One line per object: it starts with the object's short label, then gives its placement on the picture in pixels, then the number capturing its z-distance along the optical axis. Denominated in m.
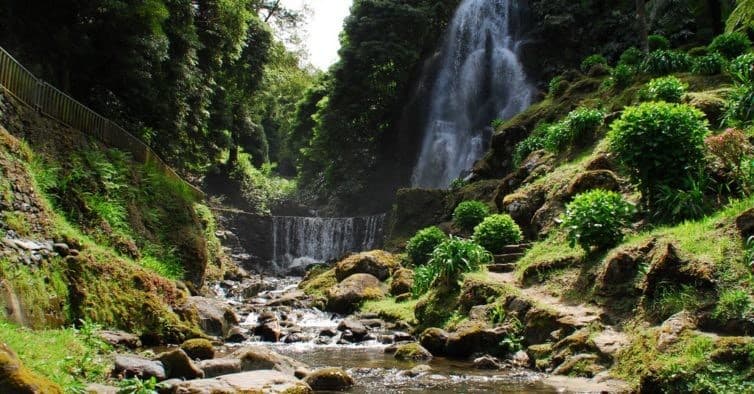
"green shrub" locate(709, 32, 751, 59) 17.30
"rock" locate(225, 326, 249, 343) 12.02
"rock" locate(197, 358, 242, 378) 7.55
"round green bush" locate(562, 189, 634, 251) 10.58
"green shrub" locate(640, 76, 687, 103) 14.40
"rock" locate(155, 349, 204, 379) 7.30
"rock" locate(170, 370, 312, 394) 6.27
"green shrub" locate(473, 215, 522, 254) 14.93
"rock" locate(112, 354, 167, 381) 6.97
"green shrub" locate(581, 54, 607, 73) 23.49
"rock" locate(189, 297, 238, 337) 12.05
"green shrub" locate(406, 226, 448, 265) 18.11
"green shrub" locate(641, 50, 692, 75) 17.99
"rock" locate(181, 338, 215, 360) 8.82
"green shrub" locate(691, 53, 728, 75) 16.03
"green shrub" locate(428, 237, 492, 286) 13.11
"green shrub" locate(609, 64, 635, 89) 18.62
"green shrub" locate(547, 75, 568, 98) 22.33
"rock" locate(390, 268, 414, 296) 16.06
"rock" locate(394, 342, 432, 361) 9.84
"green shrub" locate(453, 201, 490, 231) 18.30
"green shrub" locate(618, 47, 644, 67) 20.89
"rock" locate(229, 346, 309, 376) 8.01
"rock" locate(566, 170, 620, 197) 13.21
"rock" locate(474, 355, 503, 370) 9.07
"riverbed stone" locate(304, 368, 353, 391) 7.48
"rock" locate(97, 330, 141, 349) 8.78
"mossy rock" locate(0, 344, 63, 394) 4.29
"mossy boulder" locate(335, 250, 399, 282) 18.08
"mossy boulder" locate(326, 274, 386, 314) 16.17
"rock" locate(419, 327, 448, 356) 10.25
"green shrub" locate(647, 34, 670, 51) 22.69
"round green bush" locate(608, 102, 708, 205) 10.46
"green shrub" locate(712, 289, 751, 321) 6.75
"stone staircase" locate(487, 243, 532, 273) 13.89
